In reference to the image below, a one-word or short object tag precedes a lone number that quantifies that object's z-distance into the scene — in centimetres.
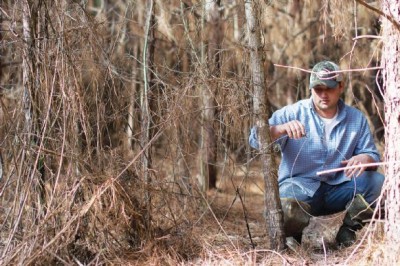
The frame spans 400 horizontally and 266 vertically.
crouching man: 840
